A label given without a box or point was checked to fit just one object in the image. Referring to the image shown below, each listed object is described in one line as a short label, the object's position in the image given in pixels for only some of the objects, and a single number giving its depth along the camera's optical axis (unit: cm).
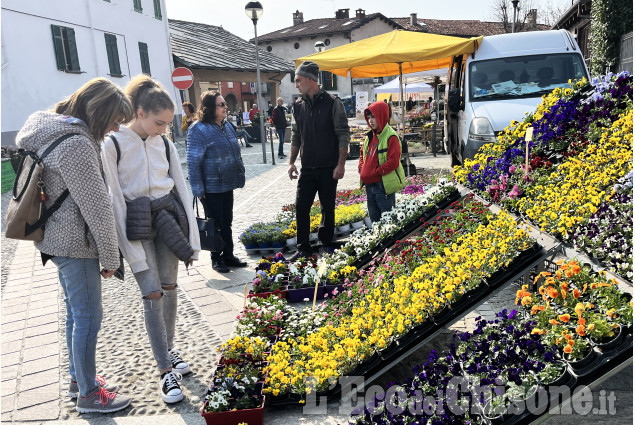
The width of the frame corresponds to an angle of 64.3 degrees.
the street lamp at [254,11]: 1472
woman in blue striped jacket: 509
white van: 821
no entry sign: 1169
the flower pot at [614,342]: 211
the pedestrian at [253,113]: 2315
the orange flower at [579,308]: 223
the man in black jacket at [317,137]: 520
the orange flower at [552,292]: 240
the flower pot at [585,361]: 214
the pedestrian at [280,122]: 1709
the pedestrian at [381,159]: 522
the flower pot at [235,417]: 282
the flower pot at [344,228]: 656
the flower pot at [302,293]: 462
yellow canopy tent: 866
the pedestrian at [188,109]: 1073
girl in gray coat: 269
